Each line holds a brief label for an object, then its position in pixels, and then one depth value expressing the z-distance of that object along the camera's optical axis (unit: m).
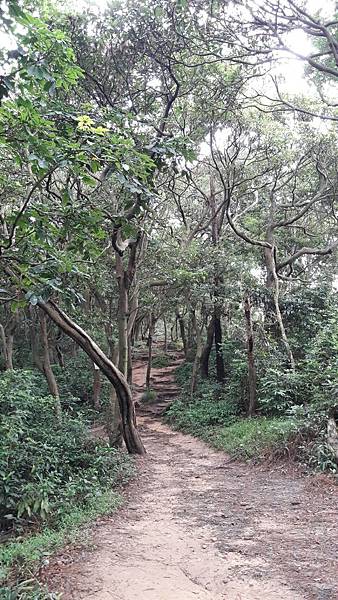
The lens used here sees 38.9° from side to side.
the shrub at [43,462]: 6.04
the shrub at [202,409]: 12.45
